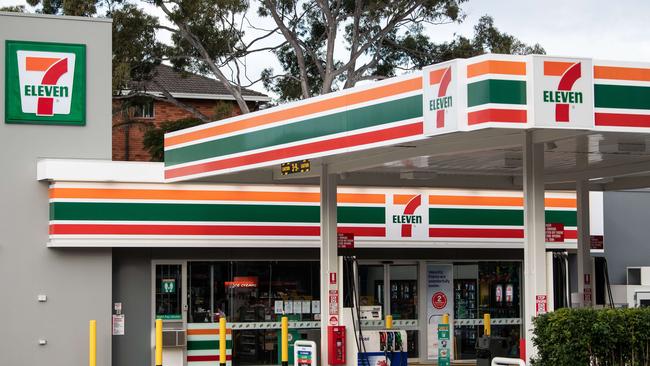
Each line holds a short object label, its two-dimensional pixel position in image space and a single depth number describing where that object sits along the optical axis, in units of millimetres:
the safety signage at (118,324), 22578
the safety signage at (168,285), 23141
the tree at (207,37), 41706
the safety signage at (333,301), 19828
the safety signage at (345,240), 20219
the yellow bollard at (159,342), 19891
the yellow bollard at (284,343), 18588
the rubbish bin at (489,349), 19328
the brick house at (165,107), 45875
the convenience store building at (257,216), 17922
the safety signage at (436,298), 25234
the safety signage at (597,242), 25719
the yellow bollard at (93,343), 20686
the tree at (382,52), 44250
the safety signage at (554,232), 18564
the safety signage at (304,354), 18719
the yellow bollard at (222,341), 19447
